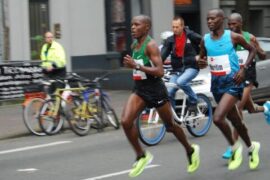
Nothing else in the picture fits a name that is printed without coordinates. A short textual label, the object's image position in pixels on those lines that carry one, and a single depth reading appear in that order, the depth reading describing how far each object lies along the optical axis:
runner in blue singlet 7.73
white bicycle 10.27
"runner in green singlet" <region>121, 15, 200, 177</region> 7.31
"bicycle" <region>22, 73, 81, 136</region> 11.99
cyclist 10.57
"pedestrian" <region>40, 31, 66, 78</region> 13.36
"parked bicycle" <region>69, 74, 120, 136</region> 11.86
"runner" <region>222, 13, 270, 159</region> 8.68
